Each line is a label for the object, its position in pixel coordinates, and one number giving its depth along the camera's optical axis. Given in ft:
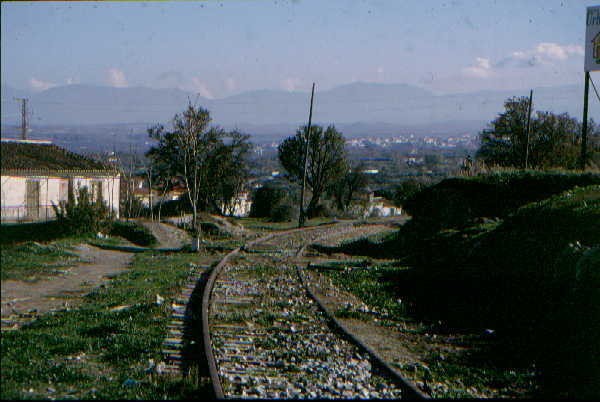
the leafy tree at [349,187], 221.46
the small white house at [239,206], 180.49
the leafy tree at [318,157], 182.70
